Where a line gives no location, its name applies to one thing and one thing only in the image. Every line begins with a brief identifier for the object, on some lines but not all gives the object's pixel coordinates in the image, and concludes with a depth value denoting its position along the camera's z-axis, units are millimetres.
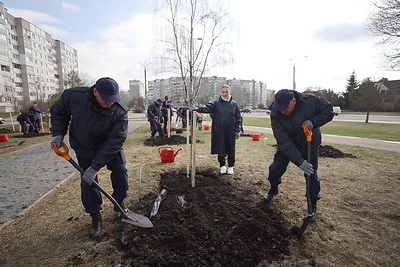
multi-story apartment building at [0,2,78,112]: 41906
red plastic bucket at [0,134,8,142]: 9625
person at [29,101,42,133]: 12094
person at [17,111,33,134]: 11742
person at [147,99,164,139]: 9516
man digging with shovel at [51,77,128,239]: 2430
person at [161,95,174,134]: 10328
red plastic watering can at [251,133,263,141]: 9984
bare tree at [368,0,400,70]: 9665
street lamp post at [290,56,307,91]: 22703
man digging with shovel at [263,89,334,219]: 2789
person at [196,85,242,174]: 4602
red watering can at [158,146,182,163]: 5797
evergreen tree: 41281
